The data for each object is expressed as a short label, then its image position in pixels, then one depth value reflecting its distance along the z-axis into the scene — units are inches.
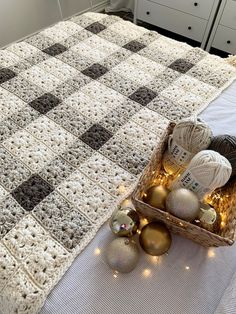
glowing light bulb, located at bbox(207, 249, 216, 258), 28.5
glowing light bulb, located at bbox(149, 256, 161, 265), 27.7
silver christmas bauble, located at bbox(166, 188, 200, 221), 25.5
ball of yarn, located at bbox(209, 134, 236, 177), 27.9
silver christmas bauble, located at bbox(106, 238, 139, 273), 25.9
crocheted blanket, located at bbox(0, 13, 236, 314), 28.2
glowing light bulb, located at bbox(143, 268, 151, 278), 26.9
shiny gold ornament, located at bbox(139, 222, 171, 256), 26.8
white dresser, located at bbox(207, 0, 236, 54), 78.8
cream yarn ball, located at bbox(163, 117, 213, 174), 28.9
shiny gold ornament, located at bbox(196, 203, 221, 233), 26.2
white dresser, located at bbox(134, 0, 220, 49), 83.4
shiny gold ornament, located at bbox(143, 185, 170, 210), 27.3
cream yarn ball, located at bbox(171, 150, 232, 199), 25.2
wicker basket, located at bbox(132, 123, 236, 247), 24.8
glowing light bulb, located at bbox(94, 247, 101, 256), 28.2
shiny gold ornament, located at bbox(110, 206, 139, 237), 27.5
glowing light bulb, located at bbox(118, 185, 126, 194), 32.5
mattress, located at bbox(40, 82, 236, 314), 25.2
